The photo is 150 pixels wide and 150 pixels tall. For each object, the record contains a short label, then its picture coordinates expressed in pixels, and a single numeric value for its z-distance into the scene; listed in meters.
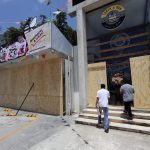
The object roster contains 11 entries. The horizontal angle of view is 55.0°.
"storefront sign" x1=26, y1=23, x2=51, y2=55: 7.57
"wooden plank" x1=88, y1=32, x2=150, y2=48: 7.03
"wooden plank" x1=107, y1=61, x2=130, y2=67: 7.39
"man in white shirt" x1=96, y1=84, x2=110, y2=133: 5.63
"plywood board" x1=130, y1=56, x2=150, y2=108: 6.48
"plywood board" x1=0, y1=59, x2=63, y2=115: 8.26
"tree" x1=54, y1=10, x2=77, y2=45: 15.33
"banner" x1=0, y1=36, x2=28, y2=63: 9.07
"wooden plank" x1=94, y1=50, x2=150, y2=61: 6.98
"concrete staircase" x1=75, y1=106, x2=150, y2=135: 5.36
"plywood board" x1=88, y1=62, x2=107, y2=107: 7.71
